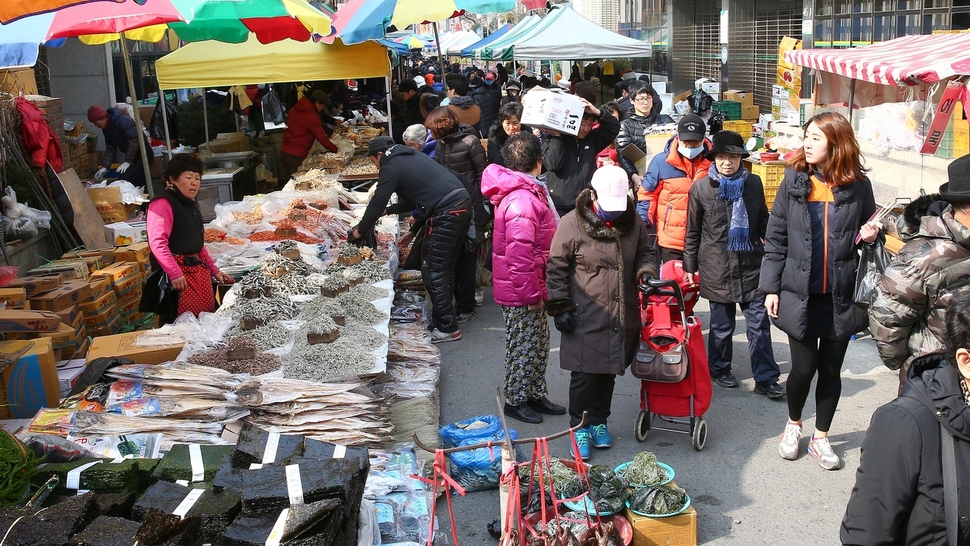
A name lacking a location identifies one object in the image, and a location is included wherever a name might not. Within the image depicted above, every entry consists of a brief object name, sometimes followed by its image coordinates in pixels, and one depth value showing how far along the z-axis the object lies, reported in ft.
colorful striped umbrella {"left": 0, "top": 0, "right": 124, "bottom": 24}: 13.75
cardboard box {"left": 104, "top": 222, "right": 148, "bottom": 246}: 33.10
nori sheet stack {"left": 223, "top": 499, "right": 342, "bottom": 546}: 10.72
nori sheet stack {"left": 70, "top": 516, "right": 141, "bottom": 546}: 10.50
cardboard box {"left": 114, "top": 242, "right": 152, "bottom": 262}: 28.86
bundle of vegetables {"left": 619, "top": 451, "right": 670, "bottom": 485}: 15.26
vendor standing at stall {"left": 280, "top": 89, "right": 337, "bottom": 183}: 46.11
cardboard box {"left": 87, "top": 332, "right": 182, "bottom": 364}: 18.65
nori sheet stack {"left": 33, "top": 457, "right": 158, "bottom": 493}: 12.87
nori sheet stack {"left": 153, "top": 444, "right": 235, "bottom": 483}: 13.17
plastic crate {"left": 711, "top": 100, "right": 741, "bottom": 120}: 51.37
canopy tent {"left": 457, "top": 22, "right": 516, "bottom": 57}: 78.21
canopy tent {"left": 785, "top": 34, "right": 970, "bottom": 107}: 20.06
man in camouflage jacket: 12.17
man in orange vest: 22.43
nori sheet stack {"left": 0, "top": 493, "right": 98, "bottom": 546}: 10.55
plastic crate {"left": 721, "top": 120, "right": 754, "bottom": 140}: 49.32
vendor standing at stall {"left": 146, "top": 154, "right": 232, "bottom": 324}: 21.66
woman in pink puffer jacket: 19.22
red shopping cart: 17.69
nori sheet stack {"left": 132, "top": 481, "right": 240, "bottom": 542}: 11.37
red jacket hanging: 31.58
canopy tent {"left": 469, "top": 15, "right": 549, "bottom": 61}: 63.10
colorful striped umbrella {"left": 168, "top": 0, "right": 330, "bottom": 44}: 25.55
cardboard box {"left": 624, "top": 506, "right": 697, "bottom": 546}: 14.51
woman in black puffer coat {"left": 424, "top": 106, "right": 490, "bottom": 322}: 27.99
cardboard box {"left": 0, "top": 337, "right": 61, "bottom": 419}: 16.97
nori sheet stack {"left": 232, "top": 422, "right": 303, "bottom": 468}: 12.96
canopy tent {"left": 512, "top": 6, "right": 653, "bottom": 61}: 57.93
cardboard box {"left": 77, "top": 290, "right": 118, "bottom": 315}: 24.02
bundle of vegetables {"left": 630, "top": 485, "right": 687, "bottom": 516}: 14.56
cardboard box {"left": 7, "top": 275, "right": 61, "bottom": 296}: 22.91
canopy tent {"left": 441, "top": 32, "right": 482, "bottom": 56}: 101.61
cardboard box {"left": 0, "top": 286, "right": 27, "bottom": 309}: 21.81
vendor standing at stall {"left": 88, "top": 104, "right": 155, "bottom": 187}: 42.52
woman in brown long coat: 17.24
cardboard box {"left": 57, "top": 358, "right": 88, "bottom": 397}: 18.53
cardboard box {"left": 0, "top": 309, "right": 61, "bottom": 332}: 18.84
